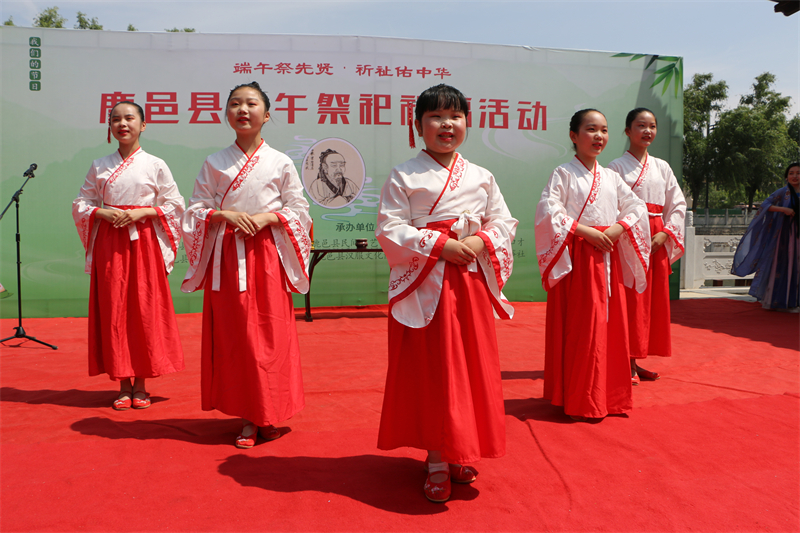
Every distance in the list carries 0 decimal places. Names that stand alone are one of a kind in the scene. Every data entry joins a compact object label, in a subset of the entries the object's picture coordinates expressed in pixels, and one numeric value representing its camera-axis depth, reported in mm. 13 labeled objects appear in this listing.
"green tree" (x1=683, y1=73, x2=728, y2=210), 22016
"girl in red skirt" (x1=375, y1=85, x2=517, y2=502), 1892
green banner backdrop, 6094
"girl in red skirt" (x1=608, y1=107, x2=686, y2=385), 3479
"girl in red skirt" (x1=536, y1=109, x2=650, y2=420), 2754
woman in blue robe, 6336
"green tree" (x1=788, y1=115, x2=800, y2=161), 23156
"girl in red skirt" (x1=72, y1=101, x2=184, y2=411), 3100
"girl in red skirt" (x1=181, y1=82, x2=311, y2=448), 2465
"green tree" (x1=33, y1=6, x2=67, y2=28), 16722
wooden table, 6086
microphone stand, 4744
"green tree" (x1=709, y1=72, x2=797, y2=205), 20766
